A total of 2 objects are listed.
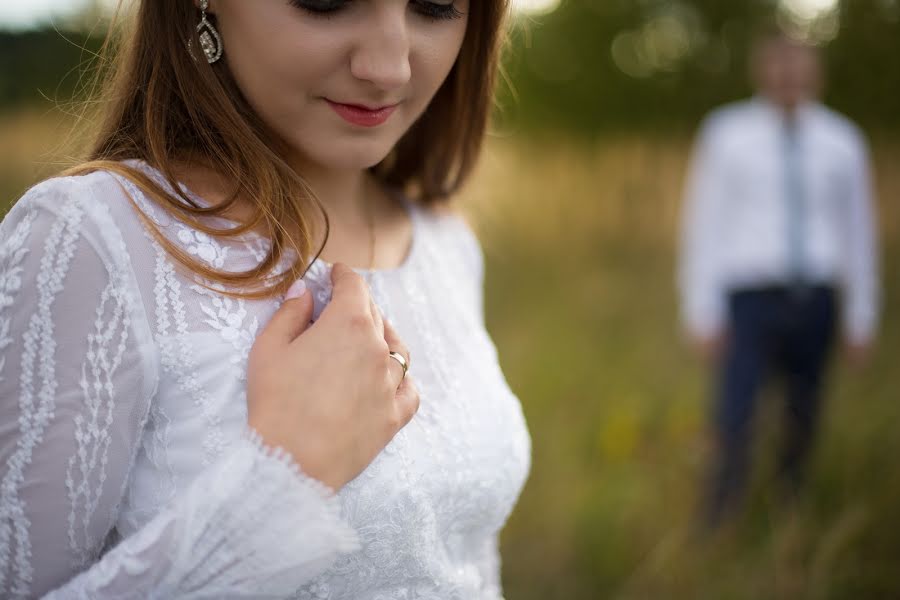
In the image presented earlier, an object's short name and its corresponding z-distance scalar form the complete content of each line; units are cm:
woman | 97
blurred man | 379
